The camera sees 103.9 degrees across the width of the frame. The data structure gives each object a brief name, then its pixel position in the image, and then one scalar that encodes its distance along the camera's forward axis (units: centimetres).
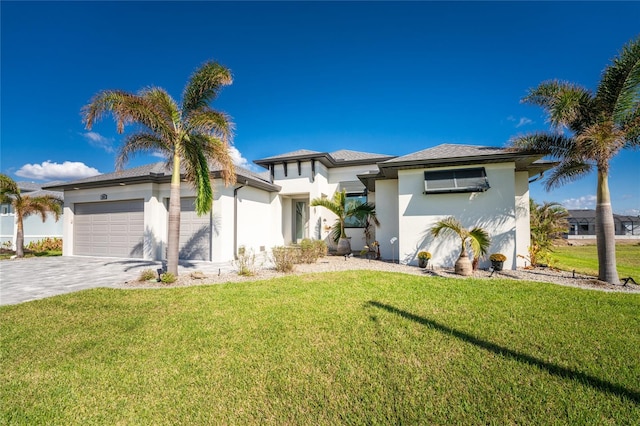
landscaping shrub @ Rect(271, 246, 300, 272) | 954
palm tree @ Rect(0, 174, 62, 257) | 1430
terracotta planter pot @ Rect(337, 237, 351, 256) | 1398
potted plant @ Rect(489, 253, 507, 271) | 934
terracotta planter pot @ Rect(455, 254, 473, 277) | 888
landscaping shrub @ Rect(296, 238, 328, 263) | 1117
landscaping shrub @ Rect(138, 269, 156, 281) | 837
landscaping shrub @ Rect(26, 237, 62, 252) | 1900
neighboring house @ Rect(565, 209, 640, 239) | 4334
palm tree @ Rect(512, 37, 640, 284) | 717
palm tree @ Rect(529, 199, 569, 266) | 1071
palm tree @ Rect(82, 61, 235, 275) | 790
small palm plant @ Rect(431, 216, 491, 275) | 865
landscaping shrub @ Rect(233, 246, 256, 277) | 901
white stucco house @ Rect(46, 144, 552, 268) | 1009
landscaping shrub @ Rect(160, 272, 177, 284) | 810
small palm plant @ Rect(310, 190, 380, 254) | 1359
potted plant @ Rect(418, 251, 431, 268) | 1027
